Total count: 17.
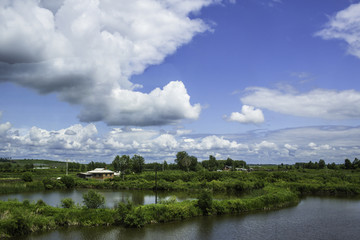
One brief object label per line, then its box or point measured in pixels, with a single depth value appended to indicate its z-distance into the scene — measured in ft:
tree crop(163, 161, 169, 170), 450.42
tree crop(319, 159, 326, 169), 441.07
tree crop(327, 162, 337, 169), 424.29
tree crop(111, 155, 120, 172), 313.48
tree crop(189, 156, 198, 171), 424.05
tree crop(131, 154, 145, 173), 366.43
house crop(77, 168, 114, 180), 306.55
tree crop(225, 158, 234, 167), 569.43
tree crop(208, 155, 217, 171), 496.31
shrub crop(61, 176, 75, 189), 245.24
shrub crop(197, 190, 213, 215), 129.39
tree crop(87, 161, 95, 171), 471.62
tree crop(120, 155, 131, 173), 307.31
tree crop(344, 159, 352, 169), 411.03
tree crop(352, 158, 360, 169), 402.56
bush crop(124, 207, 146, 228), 103.96
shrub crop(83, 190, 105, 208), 113.50
